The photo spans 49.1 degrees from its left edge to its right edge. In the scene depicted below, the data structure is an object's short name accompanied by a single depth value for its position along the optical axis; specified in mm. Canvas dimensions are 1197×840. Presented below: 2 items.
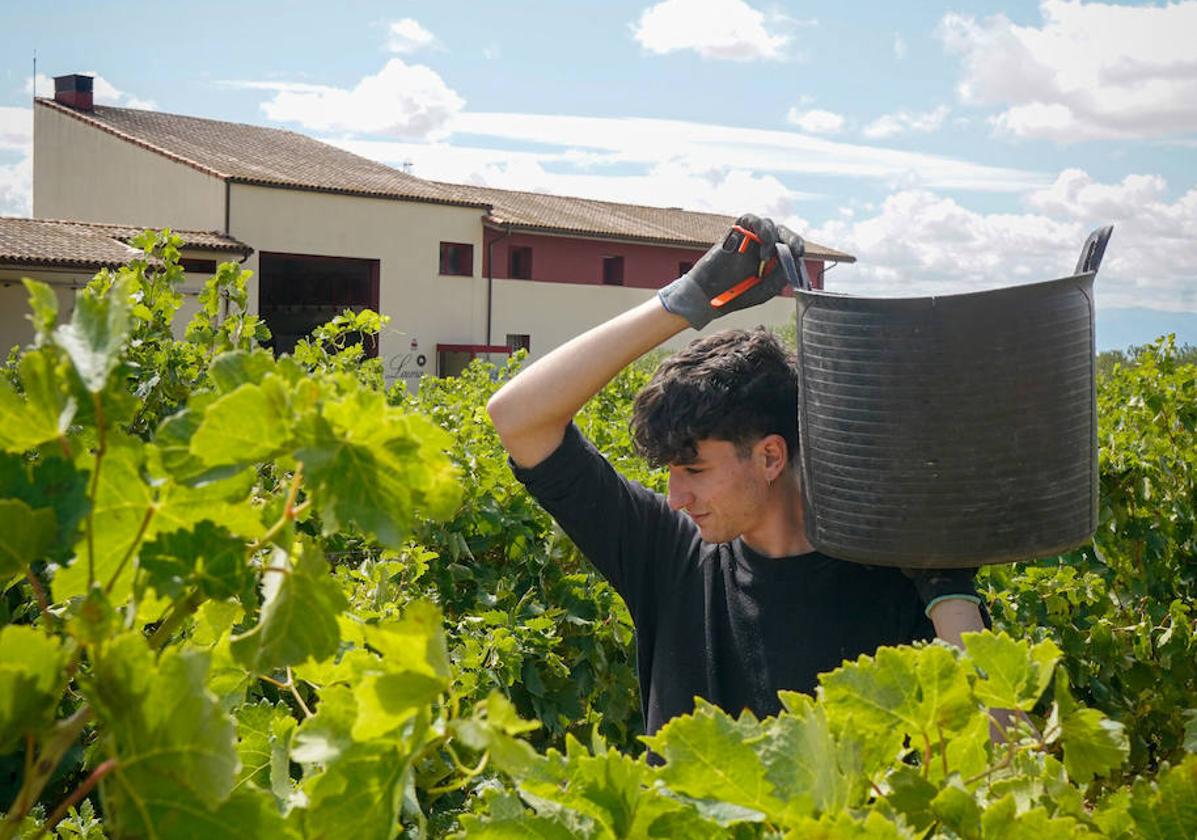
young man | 2314
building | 25656
